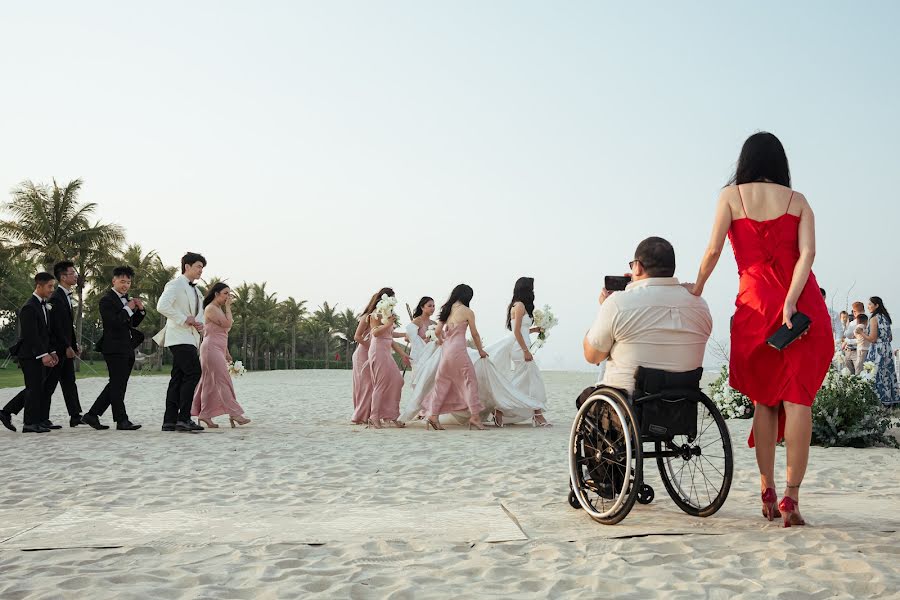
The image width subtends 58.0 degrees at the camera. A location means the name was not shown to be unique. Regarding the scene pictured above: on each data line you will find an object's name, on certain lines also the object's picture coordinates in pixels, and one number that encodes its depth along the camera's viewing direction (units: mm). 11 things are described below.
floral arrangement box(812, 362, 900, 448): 9250
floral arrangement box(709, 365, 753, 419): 10748
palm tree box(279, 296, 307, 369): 92625
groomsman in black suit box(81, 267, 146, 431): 10227
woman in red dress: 4266
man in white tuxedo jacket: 10094
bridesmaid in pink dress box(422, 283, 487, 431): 11039
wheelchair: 4199
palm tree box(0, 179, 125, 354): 47094
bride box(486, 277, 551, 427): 11680
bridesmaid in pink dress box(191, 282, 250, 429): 10836
